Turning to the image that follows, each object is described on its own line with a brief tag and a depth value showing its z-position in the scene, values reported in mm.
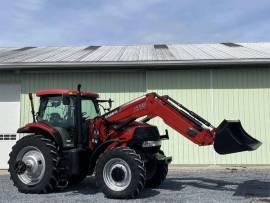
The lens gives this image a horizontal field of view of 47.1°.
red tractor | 6347
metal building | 10481
